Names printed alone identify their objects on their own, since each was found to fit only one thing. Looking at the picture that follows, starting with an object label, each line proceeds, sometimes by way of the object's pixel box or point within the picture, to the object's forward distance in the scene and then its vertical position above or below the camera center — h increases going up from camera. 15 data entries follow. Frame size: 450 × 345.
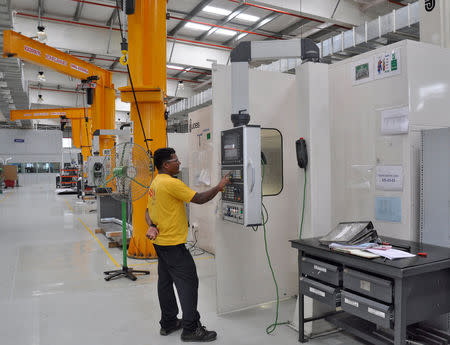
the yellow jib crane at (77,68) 6.52 +2.02
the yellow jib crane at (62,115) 13.88 +1.88
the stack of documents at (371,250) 2.13 -0.55
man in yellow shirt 2.70 -0.51
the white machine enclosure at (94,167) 6.25 -0.06
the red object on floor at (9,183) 20.72 -1.04
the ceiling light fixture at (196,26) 8.07 +3.00
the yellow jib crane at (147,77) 5.05 +1.18
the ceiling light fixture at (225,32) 8.32 +2.95
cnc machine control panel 2.71 -0.10
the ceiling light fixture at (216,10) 7.30 +3.02
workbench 2.00 -0.75
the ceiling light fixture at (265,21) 7.69 +2.95
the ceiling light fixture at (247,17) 7.61 +3.00
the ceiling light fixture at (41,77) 10.30 +2.43
